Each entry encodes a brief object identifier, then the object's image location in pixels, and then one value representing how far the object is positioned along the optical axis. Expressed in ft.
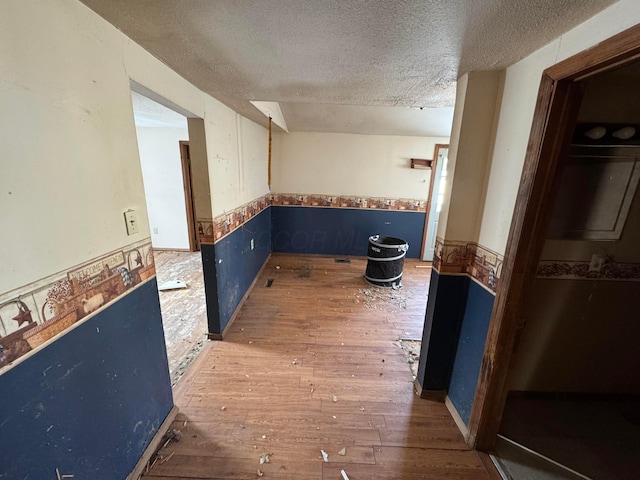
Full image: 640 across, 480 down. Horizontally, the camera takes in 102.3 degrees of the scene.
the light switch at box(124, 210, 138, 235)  3.91
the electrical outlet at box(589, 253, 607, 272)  4.93
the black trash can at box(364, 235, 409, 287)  11.57
